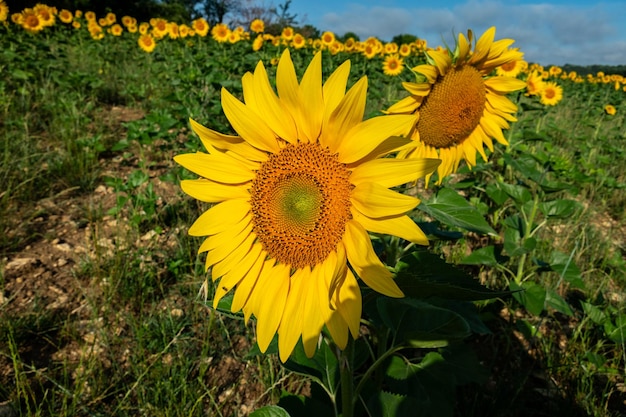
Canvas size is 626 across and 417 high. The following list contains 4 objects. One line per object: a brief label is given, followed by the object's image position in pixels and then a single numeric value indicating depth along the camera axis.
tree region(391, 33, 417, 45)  27.53
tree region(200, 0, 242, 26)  28.36
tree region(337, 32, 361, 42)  25.30
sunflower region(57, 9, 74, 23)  9.41
